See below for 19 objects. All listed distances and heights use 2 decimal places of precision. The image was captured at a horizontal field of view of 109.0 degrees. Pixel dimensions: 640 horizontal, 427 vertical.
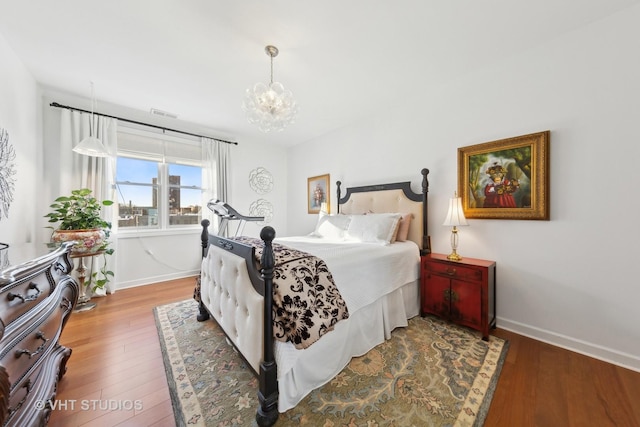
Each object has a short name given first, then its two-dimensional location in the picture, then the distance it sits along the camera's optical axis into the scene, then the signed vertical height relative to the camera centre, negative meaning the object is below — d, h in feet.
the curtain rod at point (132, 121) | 9.24 +4.38
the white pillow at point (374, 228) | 8.52 -0.60
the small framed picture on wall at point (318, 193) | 13.60 +1.22
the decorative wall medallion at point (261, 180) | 15.30 +2.23
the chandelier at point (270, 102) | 6.79 +3.37
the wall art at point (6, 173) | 6.52 +1.20
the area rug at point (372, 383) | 4.22 -3.74
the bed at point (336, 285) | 4.28 -2.00
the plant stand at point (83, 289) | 8.70 -3.15
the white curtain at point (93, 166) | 9.48 +2.01
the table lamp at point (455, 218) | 7.38 -0.17
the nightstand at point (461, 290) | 6.61 -2.42
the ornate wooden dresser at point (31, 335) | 2.81 -1.78
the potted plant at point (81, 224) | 8.11 -0.46
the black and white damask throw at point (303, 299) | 4.26 -1.76
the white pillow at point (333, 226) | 9.85 -0.61
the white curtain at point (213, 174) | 13.17 +2.25
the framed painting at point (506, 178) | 6.65 +1.12
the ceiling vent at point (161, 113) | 10.91 +4.89
